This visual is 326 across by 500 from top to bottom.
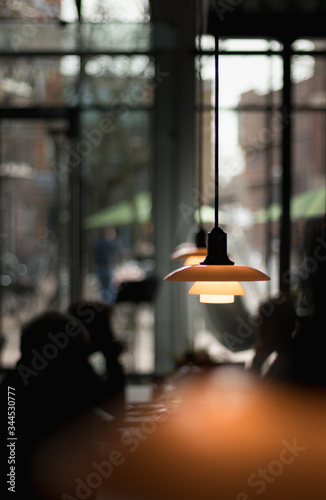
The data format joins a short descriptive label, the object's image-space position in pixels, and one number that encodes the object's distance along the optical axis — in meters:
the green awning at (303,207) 6.75
